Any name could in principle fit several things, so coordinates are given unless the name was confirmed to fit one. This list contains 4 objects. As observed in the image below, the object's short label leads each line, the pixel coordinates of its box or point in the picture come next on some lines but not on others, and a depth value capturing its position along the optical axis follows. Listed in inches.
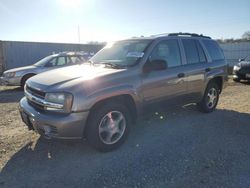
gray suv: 106.4
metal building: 542.4
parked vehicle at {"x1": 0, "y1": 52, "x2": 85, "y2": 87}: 314.7
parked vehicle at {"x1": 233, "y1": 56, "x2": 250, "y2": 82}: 358.2
